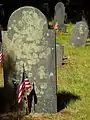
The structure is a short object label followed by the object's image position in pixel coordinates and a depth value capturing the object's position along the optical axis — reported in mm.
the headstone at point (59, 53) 8413
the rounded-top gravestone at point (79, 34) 10917
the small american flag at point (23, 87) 5136
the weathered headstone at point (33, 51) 5021
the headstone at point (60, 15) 13942
